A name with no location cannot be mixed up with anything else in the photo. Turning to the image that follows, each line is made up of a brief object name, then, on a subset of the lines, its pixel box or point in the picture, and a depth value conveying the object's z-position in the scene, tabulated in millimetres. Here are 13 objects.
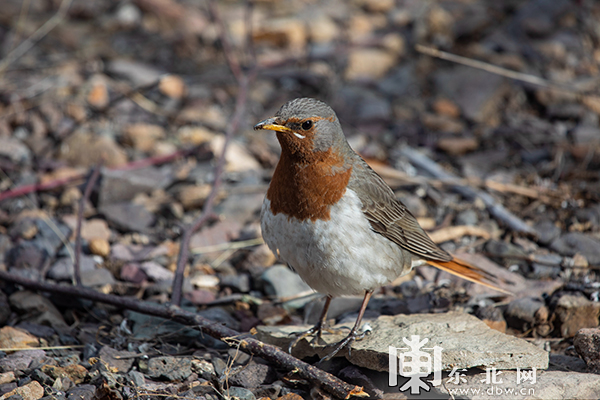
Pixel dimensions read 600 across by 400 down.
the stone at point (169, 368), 7508
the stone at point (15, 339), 7890
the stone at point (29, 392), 6607
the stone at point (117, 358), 7633
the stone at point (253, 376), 7508
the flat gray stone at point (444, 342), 7059
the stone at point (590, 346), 7193
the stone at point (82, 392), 6739
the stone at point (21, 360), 7278
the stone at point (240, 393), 7184
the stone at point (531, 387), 6645
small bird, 7859
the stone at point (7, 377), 6973
